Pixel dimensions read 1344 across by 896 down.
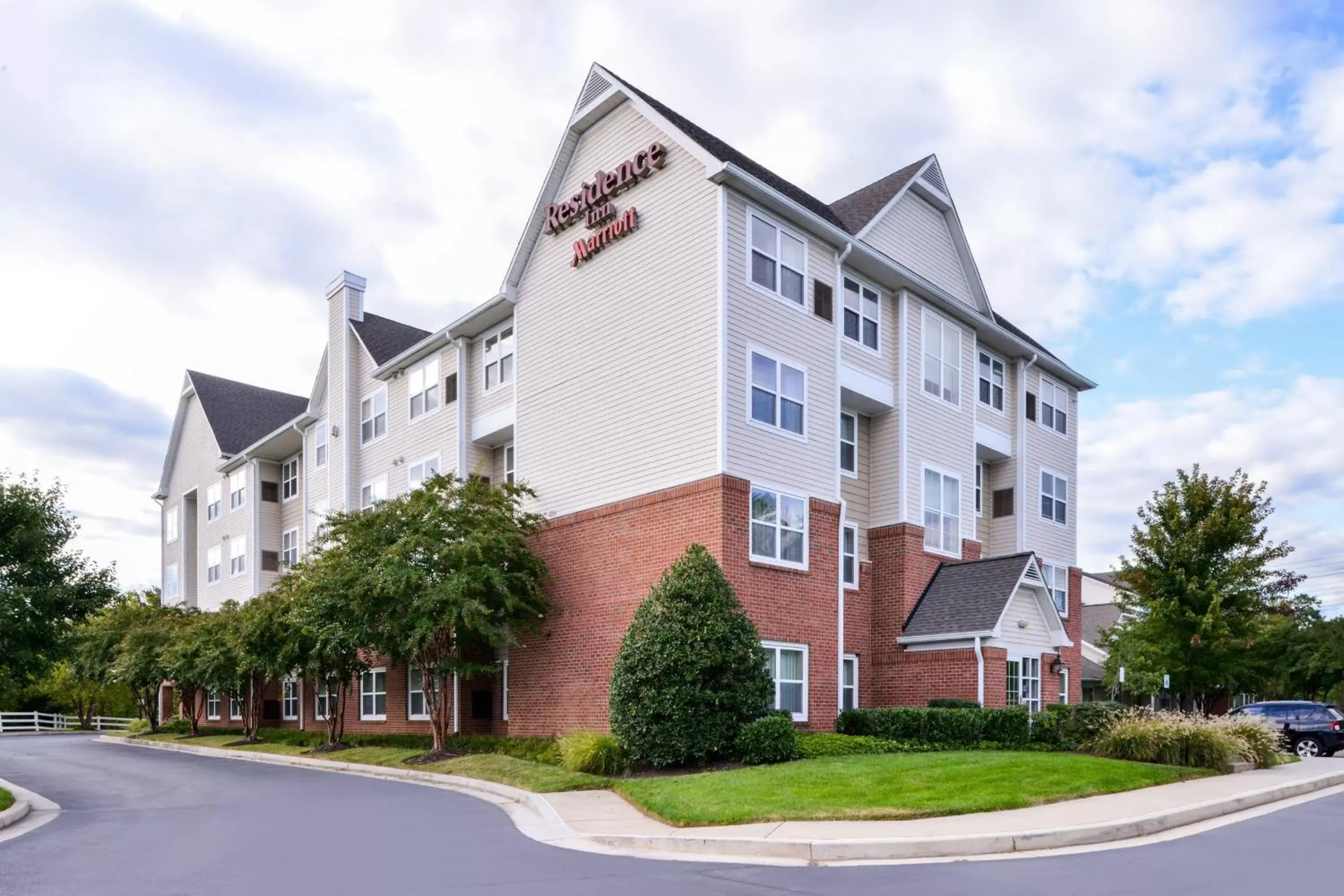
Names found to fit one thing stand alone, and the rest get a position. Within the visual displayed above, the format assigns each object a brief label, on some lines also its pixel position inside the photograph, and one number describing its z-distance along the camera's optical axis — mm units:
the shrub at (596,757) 19766
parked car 29188
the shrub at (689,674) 19344
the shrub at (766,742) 19156
